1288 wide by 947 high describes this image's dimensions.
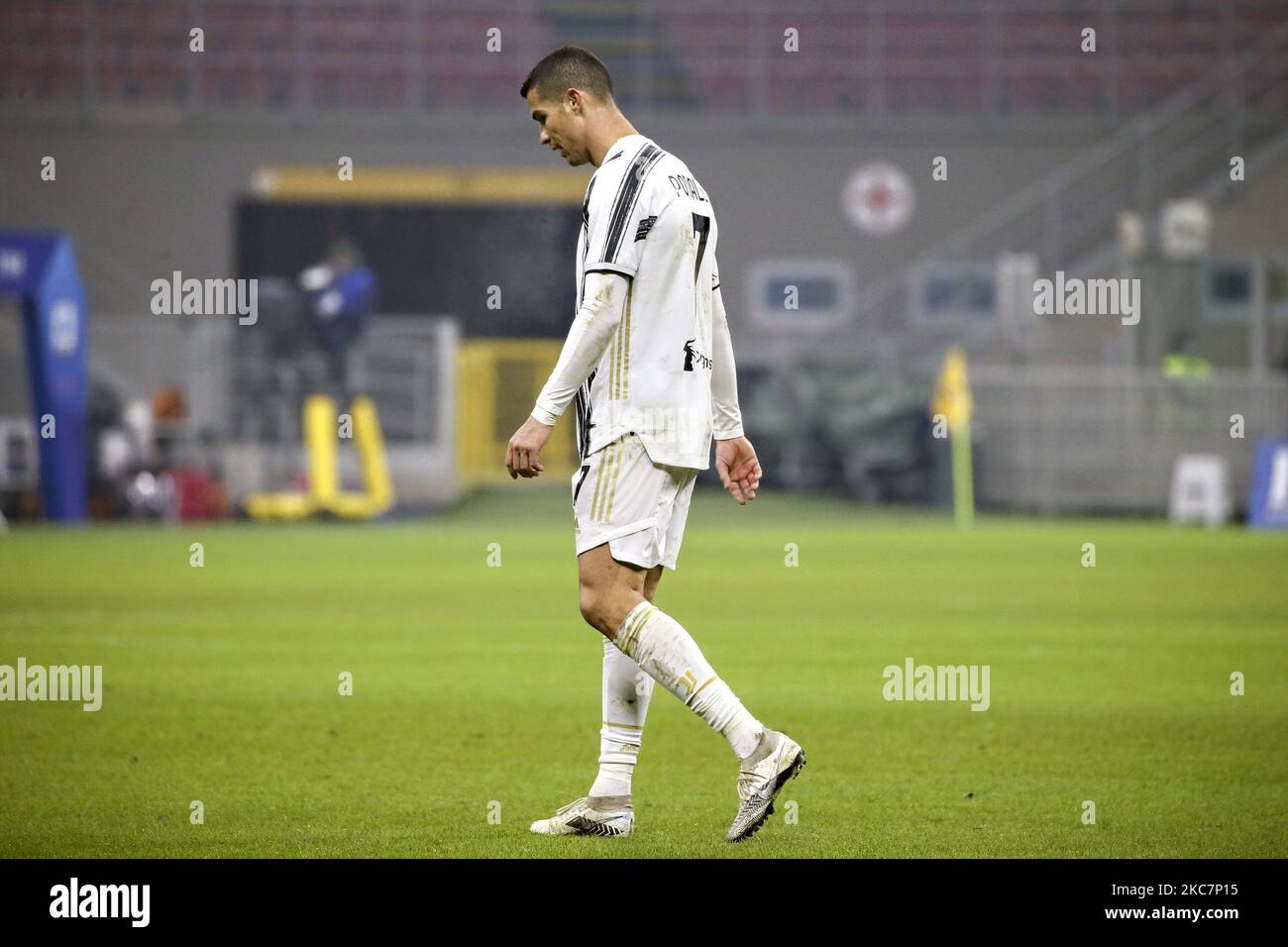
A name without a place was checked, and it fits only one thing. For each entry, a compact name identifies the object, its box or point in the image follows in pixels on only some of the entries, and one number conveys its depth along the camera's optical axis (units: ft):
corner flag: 76.74
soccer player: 18.61
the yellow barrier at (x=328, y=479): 75.82
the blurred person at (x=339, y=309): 79.97
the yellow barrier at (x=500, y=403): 101.09
